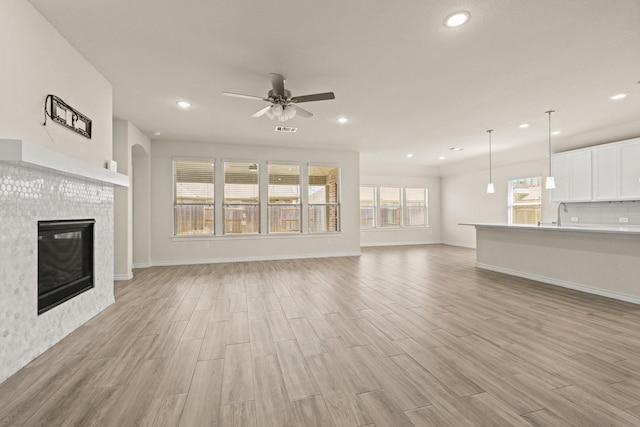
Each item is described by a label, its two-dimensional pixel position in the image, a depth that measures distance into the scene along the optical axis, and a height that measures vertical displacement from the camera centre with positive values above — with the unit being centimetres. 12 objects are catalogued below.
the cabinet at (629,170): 525 +81
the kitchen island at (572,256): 377 -66
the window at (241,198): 703 +41
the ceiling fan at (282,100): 324 +136
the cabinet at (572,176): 602 +83
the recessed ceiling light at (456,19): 242 +169
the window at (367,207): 1019 +26
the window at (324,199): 773 +42
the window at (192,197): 674 +42
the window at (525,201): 775 +38
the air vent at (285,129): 479 +146
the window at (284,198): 736 +42
